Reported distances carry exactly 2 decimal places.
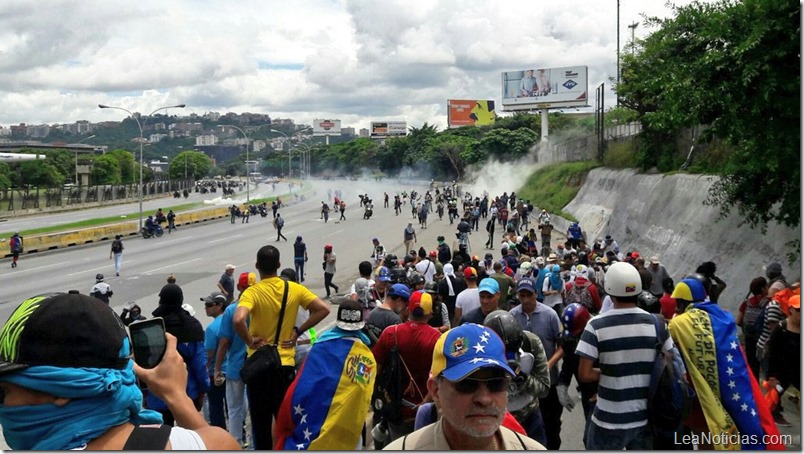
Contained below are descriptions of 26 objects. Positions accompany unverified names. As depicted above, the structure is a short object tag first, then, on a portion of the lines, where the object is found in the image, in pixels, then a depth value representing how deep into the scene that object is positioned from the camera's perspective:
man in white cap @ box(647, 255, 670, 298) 11.70
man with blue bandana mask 1.99
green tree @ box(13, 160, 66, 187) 86.74
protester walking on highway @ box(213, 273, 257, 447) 6.12
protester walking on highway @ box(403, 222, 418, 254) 27.72
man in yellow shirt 5.46
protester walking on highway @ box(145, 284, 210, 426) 5.86
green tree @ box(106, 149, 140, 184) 119.99
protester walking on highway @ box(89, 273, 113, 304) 9.22
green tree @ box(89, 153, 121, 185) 106.81
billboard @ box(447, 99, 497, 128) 152.25
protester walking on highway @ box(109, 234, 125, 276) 24.05
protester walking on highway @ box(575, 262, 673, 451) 4.62
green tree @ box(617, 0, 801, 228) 9.81
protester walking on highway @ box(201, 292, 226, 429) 6.71
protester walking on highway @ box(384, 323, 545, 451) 2.70
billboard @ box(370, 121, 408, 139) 194.09
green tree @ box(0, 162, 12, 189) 74.44
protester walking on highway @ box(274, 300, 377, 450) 4.20
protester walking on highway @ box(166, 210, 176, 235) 42.09
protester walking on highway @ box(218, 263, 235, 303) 13.06
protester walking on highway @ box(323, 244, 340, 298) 18.36
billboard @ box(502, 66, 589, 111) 90.38
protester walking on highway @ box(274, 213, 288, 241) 36.04
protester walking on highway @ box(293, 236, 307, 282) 21.45
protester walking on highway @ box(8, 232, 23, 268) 27.23
